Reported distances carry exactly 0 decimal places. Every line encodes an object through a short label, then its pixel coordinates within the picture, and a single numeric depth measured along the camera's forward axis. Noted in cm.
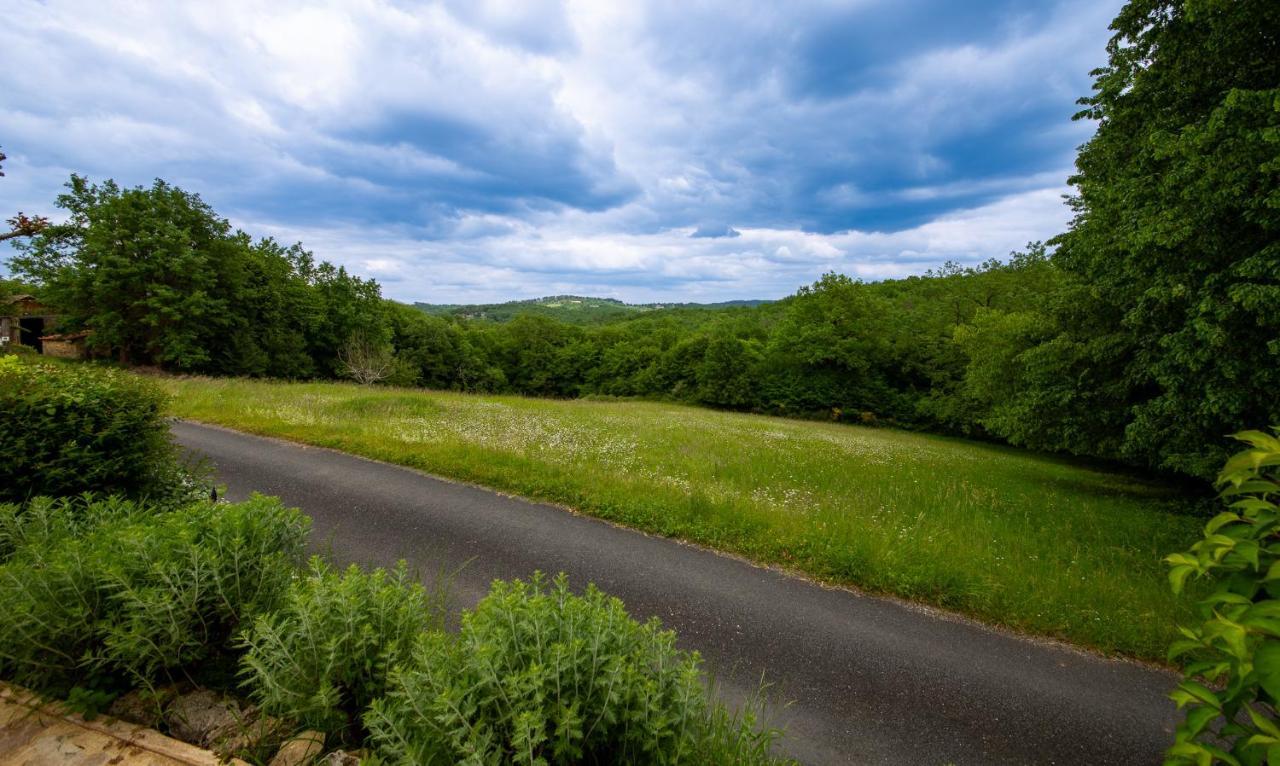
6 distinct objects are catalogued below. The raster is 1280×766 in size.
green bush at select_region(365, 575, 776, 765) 211
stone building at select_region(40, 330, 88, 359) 3030
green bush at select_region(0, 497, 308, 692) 267
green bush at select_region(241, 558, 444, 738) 251
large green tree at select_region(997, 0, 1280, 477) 837
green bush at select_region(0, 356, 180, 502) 485
